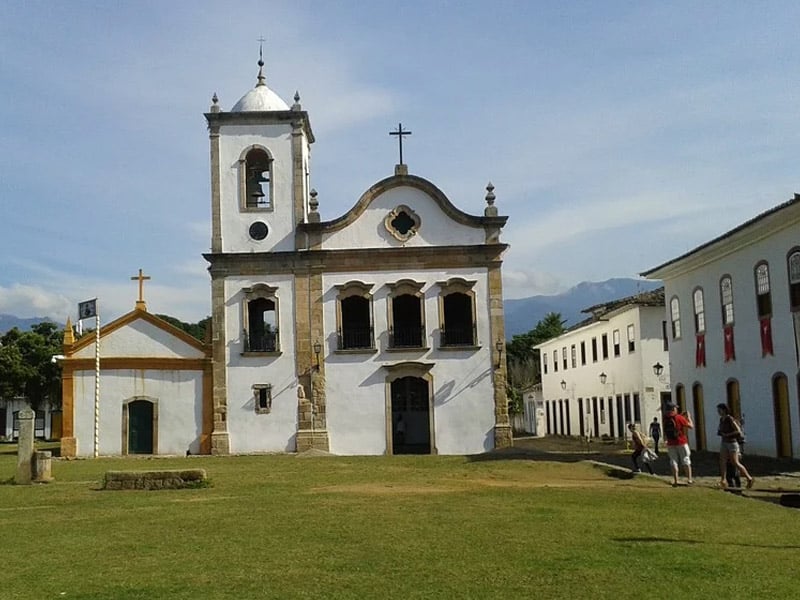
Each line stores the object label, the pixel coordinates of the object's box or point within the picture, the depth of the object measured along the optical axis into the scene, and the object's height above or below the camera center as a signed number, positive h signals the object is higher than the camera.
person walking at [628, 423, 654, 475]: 19.97 -0.83
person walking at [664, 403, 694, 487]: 17.41 -0.55
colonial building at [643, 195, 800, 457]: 22.95 +2.06
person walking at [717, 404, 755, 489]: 16.72 -0.63
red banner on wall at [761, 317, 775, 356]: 23.95 +1.65
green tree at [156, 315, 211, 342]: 75.31 +7.96
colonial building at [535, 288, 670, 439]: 39.34 +1.82
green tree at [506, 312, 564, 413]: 76.62 +5.02
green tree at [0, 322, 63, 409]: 55.88 +3.71
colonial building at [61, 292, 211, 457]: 31.69 +1.24
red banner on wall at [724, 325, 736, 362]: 26.52 +1.61
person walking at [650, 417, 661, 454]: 30.24 -0.71
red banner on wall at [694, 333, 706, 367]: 28.78 +1.62
